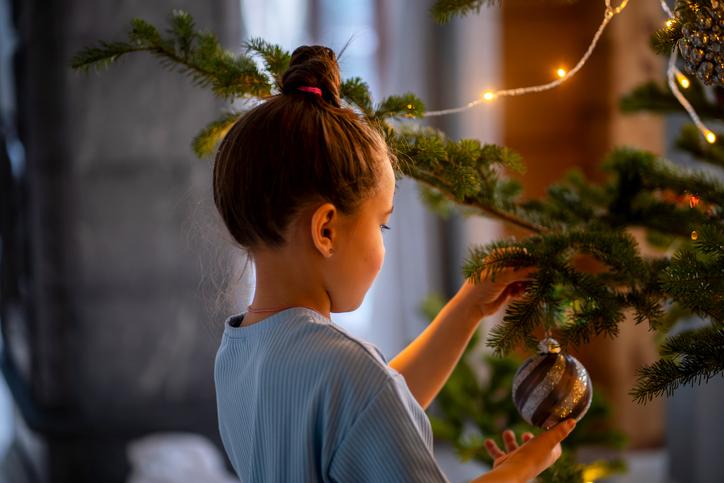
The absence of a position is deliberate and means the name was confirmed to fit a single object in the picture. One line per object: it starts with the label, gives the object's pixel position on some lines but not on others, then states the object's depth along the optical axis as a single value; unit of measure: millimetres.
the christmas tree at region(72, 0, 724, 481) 1461
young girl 1416
